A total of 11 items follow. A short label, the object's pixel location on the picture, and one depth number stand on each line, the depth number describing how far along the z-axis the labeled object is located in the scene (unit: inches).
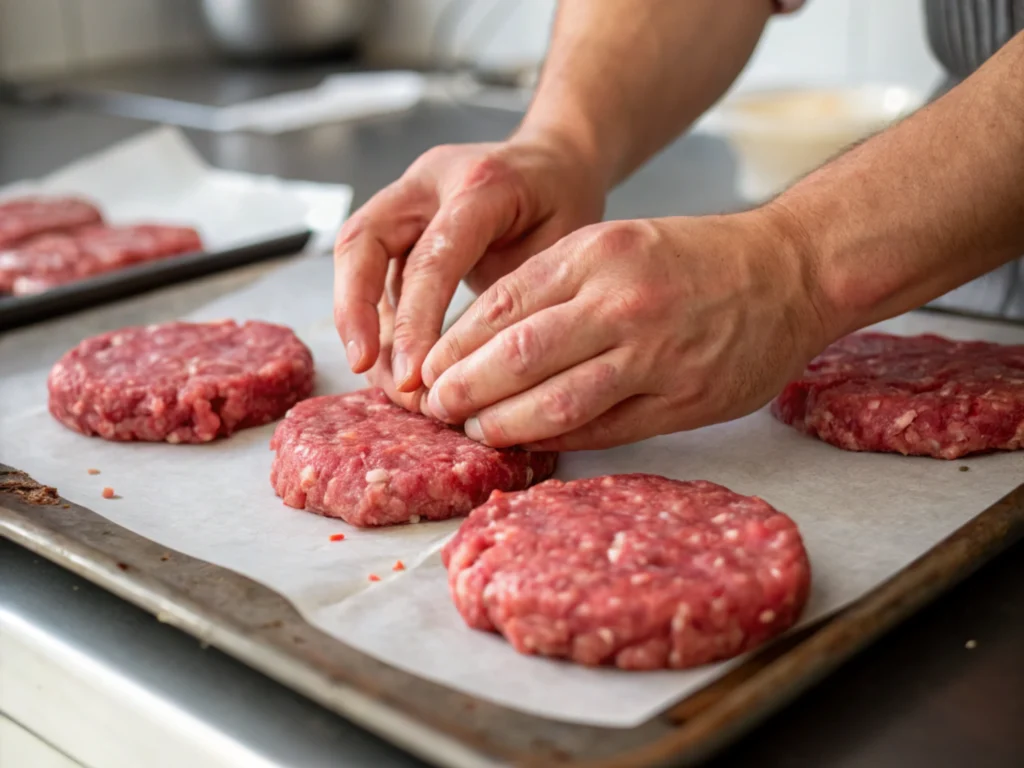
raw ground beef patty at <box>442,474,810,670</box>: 19.3
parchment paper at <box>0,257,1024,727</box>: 19.3
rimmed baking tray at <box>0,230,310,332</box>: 32.3
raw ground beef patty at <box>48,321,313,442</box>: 26.9
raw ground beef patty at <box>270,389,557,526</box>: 23.3
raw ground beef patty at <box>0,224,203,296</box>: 36.1
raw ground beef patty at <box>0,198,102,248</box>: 38.8
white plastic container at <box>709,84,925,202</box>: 39.4
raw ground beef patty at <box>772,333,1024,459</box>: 24.4
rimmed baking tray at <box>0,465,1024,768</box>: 17.5
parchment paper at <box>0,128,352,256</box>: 39.9
